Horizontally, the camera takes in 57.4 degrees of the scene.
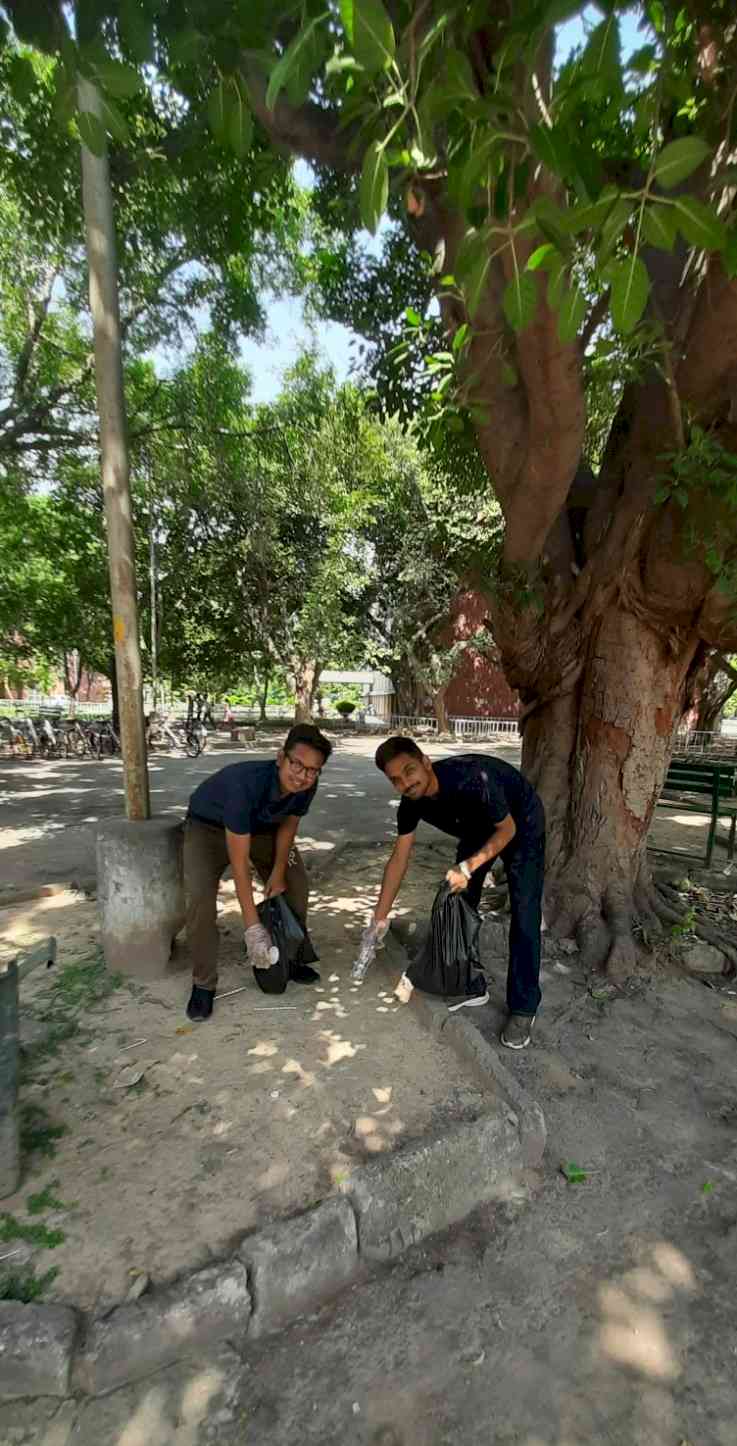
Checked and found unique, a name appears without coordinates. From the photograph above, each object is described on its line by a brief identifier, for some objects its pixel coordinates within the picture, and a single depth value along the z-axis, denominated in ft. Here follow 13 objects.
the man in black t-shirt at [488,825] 10.41
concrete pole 11.75
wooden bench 19.71
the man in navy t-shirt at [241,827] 10.53
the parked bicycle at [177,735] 57.98
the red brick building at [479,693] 85.25
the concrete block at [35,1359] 5.32
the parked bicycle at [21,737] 52.95
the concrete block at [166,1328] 5.41
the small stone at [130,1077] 9.18
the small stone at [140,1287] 5.90
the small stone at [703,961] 14.11
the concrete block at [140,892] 12.02
